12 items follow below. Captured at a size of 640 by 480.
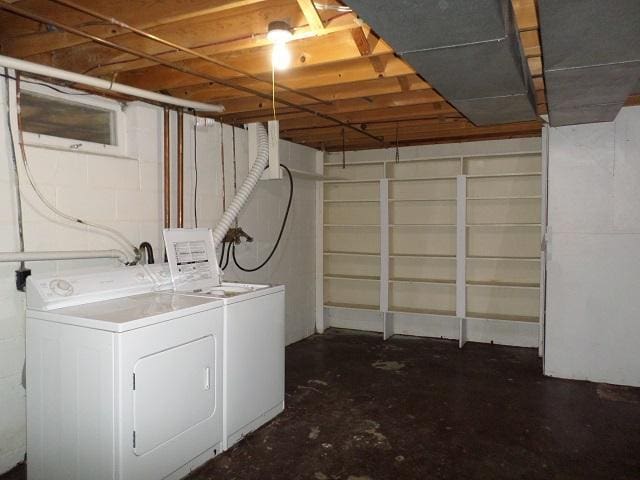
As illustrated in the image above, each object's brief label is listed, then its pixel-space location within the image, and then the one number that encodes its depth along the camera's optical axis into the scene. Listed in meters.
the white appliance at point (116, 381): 2.03
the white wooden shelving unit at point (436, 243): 4.71
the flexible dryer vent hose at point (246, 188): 3.50
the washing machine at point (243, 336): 2.68
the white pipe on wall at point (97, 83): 2.24
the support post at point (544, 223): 3.87
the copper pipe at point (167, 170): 3.25
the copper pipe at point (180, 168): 3.36
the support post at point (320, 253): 5.41
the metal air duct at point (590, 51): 1.57
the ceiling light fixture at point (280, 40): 1.93
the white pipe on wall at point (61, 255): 2.29
